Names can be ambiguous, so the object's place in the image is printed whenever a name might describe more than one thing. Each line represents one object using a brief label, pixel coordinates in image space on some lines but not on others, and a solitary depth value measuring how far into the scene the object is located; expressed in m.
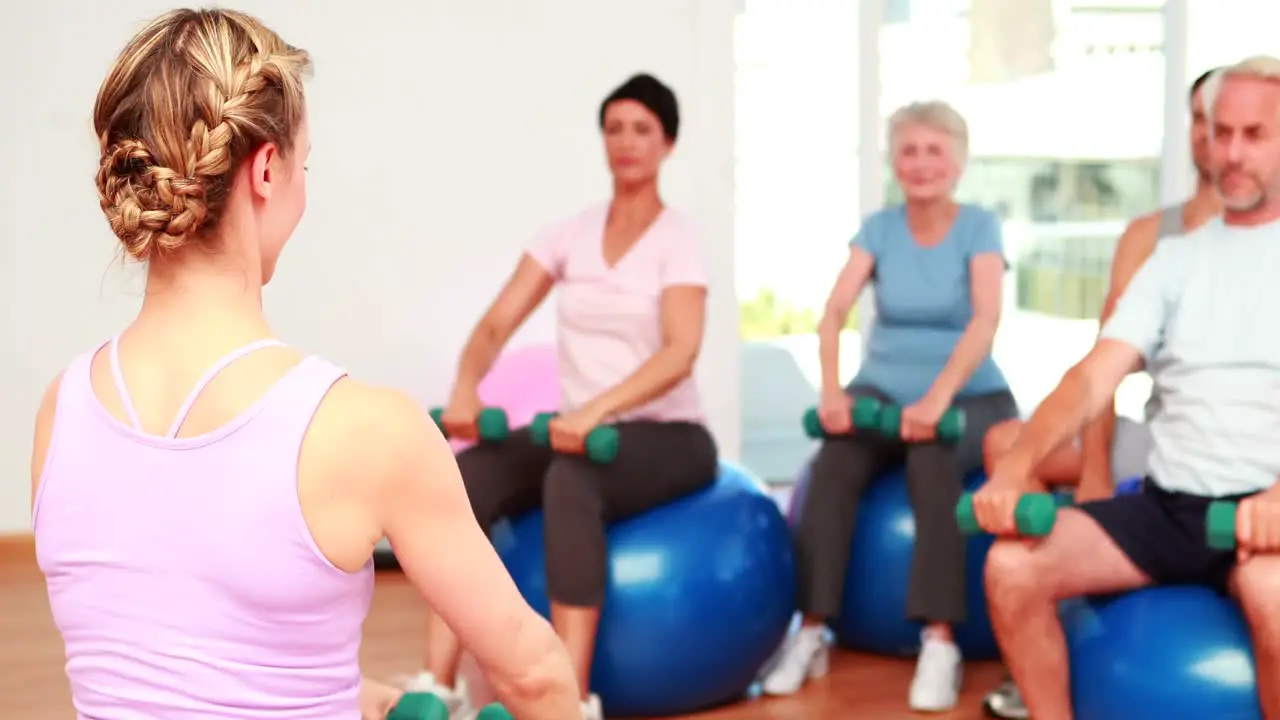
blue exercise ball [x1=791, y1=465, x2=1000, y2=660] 2.99
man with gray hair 2.30
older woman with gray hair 2.90
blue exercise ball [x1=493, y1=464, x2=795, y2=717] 2.67
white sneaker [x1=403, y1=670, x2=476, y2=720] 2.69
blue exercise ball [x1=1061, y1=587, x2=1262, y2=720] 2.17
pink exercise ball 3.56
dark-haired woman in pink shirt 2.67
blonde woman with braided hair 0.98
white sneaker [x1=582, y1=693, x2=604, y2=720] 2.64
